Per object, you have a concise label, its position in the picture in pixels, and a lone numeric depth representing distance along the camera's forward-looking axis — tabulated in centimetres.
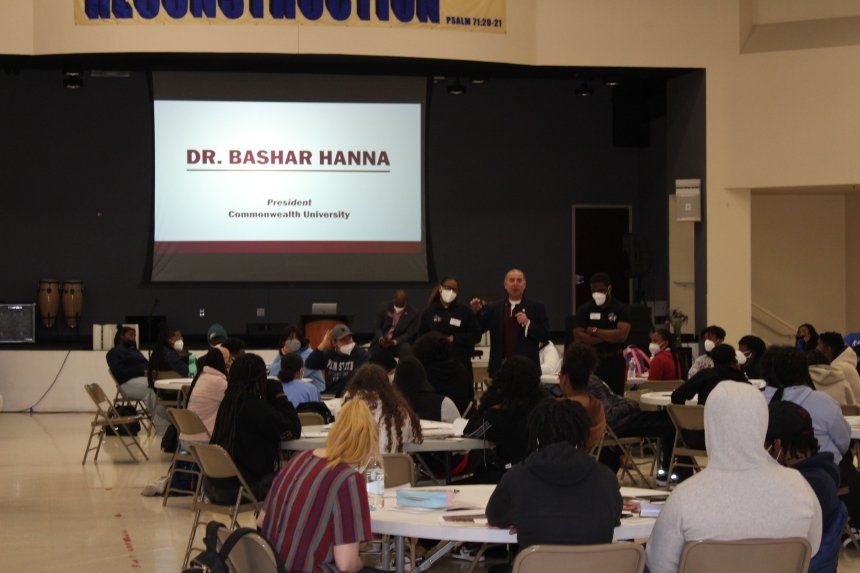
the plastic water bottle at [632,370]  1110
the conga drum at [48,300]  1642
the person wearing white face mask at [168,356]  1155
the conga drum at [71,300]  1659
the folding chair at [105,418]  1008
